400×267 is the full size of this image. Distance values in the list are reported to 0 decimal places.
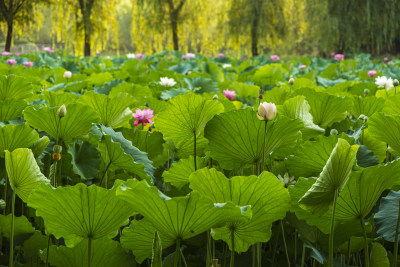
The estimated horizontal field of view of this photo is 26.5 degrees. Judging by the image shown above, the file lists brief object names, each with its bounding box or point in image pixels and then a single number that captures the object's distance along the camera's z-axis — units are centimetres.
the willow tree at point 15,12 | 5339
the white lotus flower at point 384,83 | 805
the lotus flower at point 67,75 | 1032
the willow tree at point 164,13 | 5294
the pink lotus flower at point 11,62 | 1616
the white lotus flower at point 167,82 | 930
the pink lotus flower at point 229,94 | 833
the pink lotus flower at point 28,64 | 1572
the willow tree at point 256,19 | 4909
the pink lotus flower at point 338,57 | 2643
